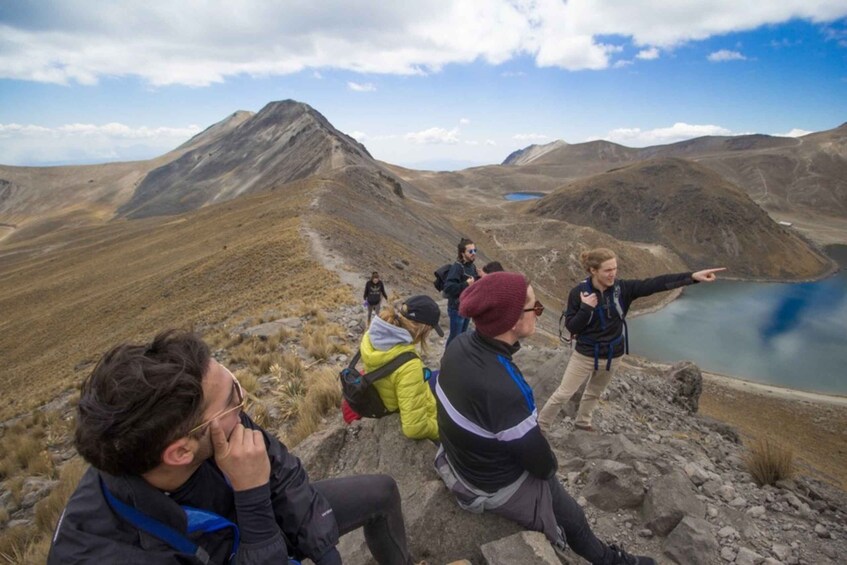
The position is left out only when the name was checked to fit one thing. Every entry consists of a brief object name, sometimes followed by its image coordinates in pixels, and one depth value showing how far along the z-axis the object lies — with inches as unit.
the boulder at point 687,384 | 415.2
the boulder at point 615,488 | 180.9
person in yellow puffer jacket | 173.3
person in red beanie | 119.1
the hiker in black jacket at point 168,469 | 71.2
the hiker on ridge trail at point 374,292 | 469.1
